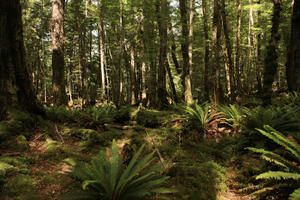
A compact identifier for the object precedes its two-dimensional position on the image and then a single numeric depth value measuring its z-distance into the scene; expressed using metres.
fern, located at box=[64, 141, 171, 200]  2.12
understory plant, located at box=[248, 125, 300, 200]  2.34
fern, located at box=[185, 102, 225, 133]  5.53
